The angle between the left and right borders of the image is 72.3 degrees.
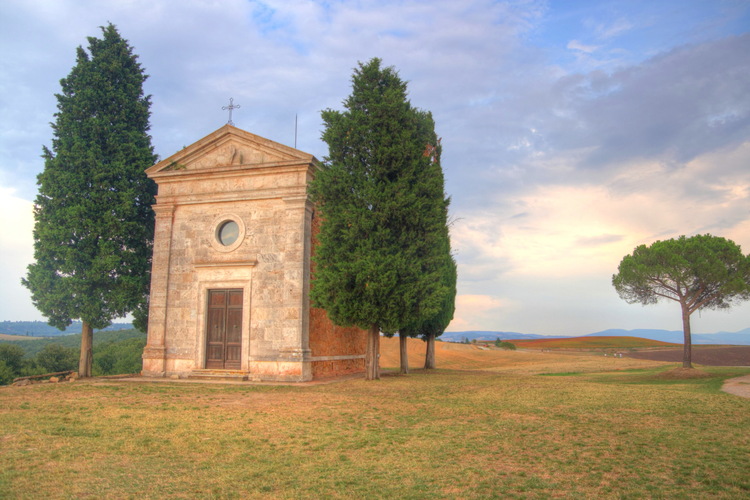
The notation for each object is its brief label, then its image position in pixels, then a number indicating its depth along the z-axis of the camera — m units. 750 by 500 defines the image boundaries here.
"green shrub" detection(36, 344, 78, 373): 27.17
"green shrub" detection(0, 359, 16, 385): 22.72
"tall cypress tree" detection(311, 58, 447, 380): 15.96
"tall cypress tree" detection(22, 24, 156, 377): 19.38
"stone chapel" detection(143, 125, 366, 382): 17.47
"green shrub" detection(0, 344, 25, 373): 25.10
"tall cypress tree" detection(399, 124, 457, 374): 16.64
